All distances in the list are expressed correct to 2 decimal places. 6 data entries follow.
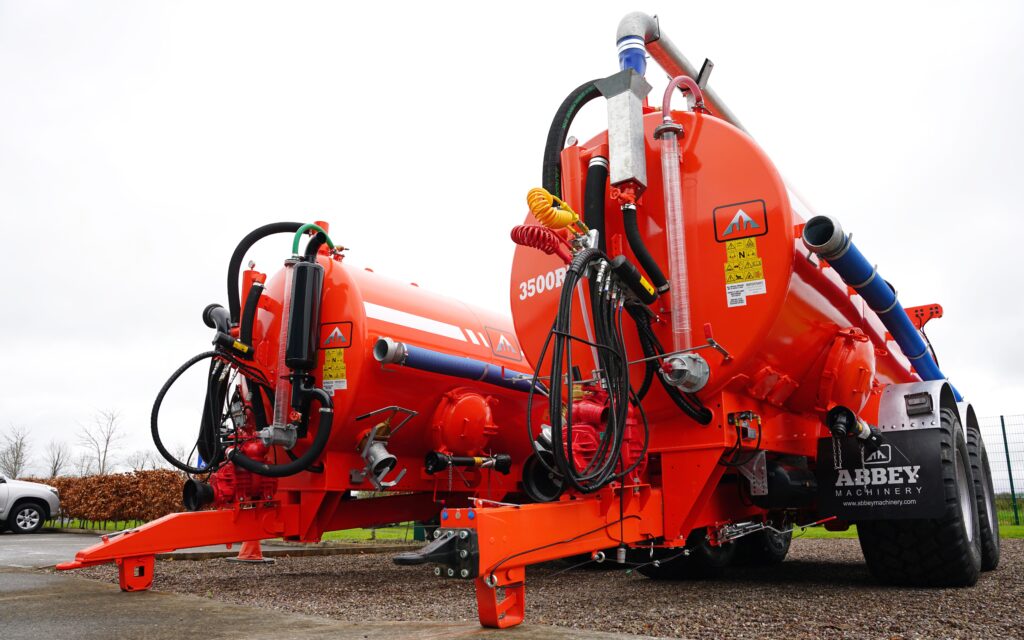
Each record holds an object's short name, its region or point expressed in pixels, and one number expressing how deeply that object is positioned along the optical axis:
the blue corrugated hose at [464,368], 5.68
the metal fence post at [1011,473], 10.86
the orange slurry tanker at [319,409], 5.42
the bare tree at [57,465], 45.94
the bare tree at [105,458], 34.93
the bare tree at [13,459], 40.89
